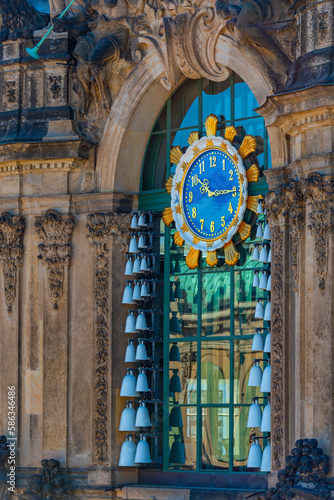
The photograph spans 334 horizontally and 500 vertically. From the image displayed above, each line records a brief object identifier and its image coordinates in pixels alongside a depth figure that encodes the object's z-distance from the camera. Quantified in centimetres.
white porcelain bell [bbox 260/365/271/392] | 1956
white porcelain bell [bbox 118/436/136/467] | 2119
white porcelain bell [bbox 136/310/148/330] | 2139
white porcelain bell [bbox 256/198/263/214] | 2019
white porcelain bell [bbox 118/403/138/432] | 2123
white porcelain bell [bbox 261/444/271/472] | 1950
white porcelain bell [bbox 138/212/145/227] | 2166
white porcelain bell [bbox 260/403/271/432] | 1955
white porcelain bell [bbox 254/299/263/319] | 2002
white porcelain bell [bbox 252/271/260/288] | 2003
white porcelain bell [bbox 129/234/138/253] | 2165
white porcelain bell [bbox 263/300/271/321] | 1973
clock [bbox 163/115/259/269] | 2047
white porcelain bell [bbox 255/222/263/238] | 2016
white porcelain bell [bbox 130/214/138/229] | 2166
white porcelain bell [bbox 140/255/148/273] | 2150
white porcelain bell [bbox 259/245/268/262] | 1986
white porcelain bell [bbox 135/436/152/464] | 2109
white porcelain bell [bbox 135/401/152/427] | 2117
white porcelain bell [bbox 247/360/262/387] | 1984
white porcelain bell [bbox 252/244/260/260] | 2006
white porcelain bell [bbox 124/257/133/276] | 2166
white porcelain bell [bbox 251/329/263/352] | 1992
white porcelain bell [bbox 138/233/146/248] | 2162
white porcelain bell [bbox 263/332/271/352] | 1969
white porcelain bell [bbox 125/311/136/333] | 2148
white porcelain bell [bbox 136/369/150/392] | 2125
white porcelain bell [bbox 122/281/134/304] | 2156
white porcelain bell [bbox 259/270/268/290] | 1986
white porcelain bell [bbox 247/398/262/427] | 1977
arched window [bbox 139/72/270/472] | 2047
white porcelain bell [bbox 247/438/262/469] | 1970
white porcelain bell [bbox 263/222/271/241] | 1988
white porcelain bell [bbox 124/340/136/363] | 2142
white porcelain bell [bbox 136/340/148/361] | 2134
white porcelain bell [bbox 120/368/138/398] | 2127
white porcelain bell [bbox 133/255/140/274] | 2158
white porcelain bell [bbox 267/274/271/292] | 1977
